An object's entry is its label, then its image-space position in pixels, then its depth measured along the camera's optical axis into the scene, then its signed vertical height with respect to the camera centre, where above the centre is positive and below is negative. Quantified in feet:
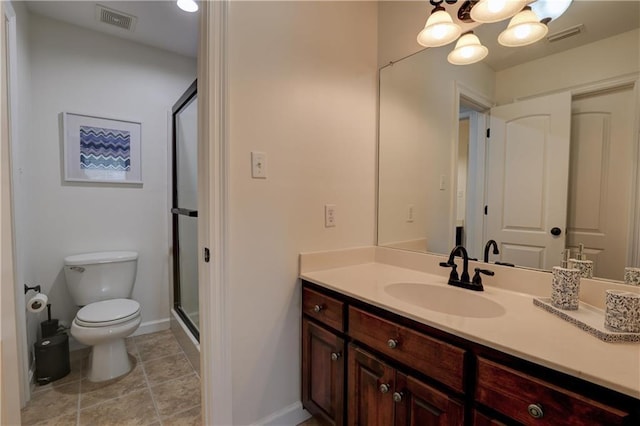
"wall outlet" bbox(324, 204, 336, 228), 5.24 -0.27
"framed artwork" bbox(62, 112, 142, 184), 7.20 +1.25
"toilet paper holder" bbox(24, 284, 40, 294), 5.90 -1.85
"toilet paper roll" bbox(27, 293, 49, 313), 5.62 -2.03
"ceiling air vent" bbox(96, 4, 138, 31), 6.58 +4.19
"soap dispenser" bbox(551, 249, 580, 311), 3.13 -0.93
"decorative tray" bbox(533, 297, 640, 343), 2.51 -1.15
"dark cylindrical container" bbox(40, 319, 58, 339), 6.55 -2.91
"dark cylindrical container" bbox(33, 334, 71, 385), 6.06 -3.35
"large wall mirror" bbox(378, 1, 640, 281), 3.39 +0.82
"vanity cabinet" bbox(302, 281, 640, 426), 2.22 -1.76
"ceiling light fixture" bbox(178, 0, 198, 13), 5.75 +3.86
